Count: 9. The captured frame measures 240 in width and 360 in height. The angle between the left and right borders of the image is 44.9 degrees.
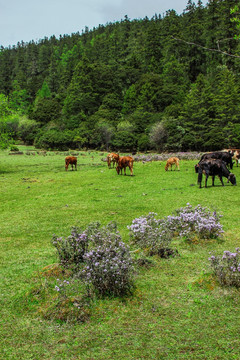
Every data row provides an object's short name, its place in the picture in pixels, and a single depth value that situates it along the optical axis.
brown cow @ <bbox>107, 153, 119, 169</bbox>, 28.66
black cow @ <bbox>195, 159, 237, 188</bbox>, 17.14
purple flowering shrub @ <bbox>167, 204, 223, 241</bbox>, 7.83
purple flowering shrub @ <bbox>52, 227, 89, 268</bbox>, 6.35
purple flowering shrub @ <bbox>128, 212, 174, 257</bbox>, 7.05
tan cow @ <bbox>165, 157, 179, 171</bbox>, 26.62
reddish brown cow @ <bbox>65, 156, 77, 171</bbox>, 29.58
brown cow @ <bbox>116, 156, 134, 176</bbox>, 24.01
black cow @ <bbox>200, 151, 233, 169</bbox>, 22.65
